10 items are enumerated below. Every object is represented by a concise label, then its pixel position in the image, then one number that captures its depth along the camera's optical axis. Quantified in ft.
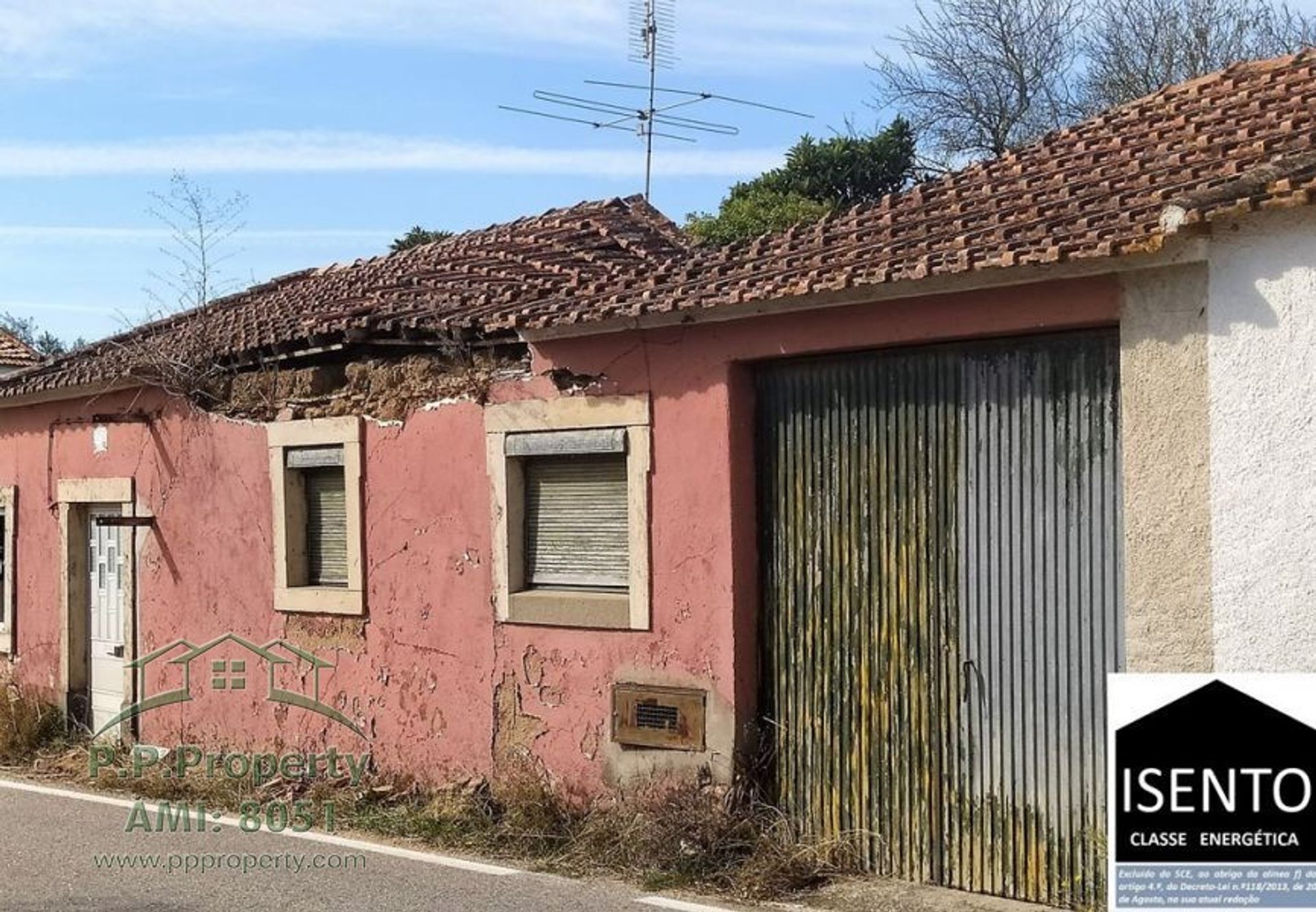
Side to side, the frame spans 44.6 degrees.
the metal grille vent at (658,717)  29.71
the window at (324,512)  38.47
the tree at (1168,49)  82.74
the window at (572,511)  31.01
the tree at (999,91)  88.53
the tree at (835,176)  78.69
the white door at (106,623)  45.37
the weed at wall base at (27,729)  44.68
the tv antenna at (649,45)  64.54
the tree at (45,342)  176.17
